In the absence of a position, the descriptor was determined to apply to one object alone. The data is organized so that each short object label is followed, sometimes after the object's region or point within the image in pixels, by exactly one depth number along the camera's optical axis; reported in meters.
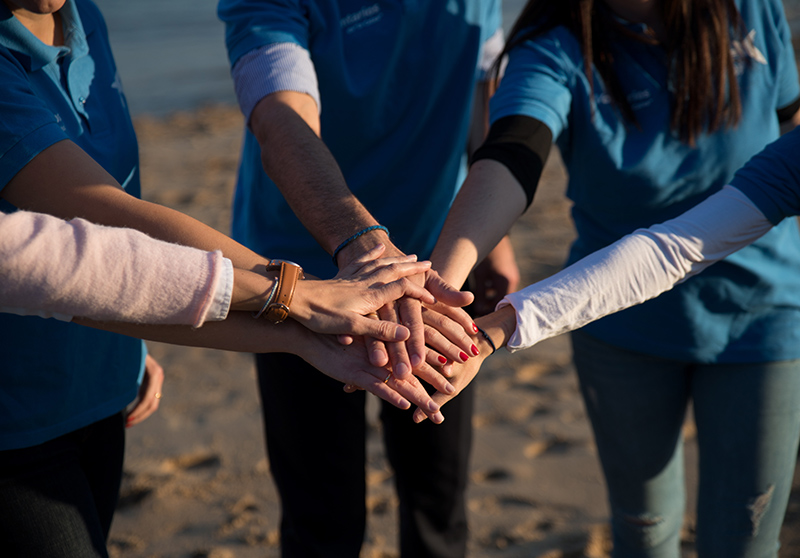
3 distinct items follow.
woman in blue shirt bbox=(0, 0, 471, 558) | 1.51
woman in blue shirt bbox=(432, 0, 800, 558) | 1.92
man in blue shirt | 2.18
